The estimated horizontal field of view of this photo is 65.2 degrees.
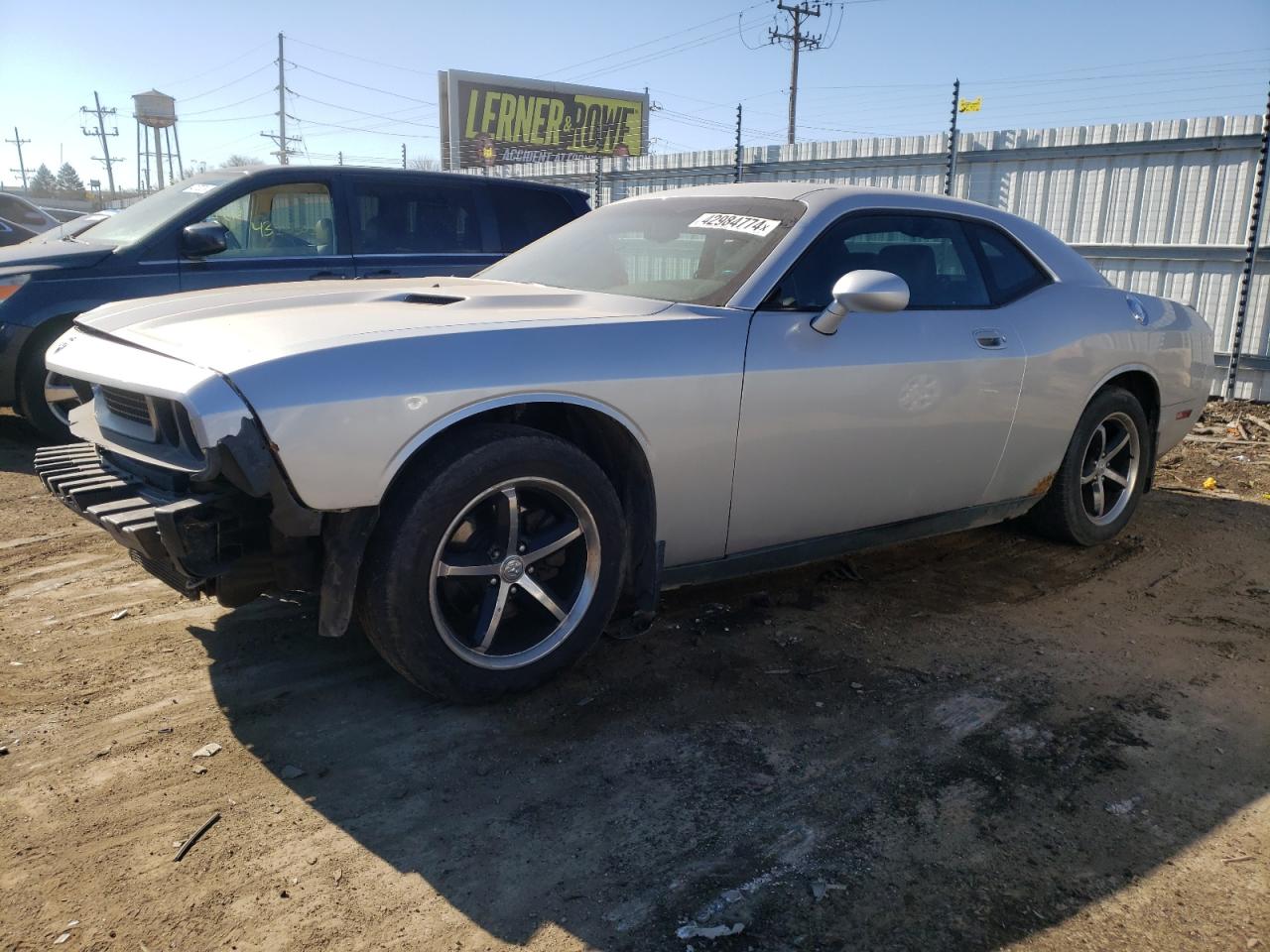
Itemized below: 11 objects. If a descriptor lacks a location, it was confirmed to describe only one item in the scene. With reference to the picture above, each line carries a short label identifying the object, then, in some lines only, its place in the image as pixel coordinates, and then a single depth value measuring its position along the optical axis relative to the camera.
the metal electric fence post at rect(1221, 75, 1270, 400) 9.06
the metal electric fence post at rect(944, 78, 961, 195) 10.06
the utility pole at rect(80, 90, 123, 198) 92.38
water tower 69.94
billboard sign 41.12
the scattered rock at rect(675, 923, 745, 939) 2.13
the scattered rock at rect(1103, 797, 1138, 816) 2.68
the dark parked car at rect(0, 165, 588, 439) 6.35
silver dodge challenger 2.70
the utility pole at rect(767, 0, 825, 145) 41.06
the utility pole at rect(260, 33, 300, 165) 69.69
